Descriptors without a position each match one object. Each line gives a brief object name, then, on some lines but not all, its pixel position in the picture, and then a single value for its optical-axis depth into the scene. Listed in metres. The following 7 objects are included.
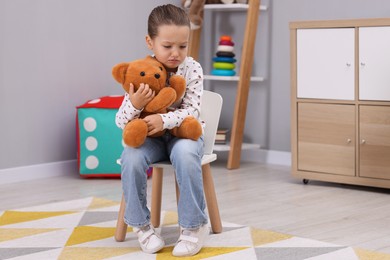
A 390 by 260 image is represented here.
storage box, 3.39
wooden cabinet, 2.96
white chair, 2.25
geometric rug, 2.03
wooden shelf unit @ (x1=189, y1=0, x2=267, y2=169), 3.70
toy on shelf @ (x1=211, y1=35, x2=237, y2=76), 3.79
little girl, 2.00
